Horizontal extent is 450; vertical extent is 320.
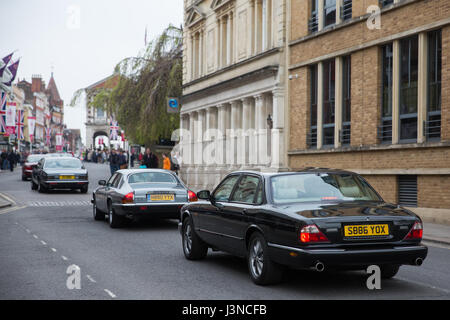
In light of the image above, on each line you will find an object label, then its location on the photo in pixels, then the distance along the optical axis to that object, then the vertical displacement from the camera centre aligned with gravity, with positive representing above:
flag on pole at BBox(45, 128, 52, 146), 108.81 +3.29
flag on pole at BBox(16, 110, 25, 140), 67.19 +2.84
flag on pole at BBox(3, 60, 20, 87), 48.53 +6.30
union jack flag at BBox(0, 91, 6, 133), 43.97 +2.96
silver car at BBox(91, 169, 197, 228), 14.41 -0.87
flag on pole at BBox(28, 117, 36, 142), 110.00 +5.34
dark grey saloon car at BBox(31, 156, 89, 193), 27.84 -0.79
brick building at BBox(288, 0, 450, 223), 17.89 +1.96
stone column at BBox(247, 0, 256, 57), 30.77 +5.84
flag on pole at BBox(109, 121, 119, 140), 46.50 +1.86
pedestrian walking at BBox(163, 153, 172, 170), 33.05 -0.36
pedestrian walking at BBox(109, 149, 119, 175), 36.71 -0.24
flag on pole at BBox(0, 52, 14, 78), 46.93 +6.79
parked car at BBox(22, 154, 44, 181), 38.34 -0.56
